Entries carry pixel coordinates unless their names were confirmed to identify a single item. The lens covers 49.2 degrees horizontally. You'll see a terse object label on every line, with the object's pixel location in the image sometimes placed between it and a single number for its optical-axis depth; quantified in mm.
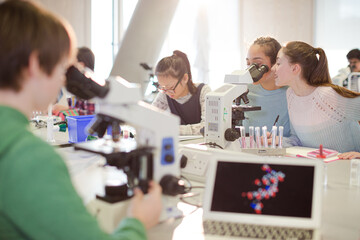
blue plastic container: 2443
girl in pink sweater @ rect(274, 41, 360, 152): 2312
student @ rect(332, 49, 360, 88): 5655
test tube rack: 2062
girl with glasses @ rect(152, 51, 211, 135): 3127
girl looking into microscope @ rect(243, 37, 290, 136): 2818
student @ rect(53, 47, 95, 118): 3514
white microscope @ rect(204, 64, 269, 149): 2115
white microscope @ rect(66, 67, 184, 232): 1161
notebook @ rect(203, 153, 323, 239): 1176
